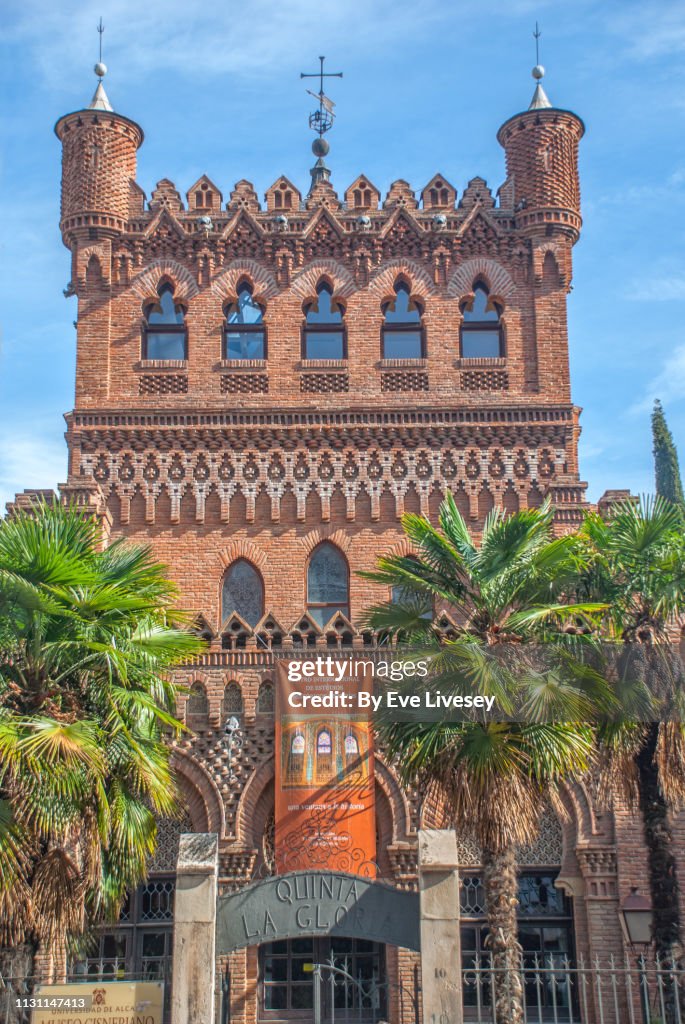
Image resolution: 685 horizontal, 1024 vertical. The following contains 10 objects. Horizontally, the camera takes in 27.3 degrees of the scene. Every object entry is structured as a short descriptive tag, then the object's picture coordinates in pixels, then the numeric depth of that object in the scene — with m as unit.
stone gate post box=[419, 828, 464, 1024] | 15.20
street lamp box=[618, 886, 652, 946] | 22.41
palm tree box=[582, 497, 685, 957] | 18.92
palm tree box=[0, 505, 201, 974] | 16.50
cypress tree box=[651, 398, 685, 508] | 44.59
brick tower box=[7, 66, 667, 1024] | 24.80
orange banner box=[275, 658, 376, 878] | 23.56
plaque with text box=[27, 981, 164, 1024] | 14.88
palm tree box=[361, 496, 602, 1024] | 17.34
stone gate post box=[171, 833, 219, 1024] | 15.05
